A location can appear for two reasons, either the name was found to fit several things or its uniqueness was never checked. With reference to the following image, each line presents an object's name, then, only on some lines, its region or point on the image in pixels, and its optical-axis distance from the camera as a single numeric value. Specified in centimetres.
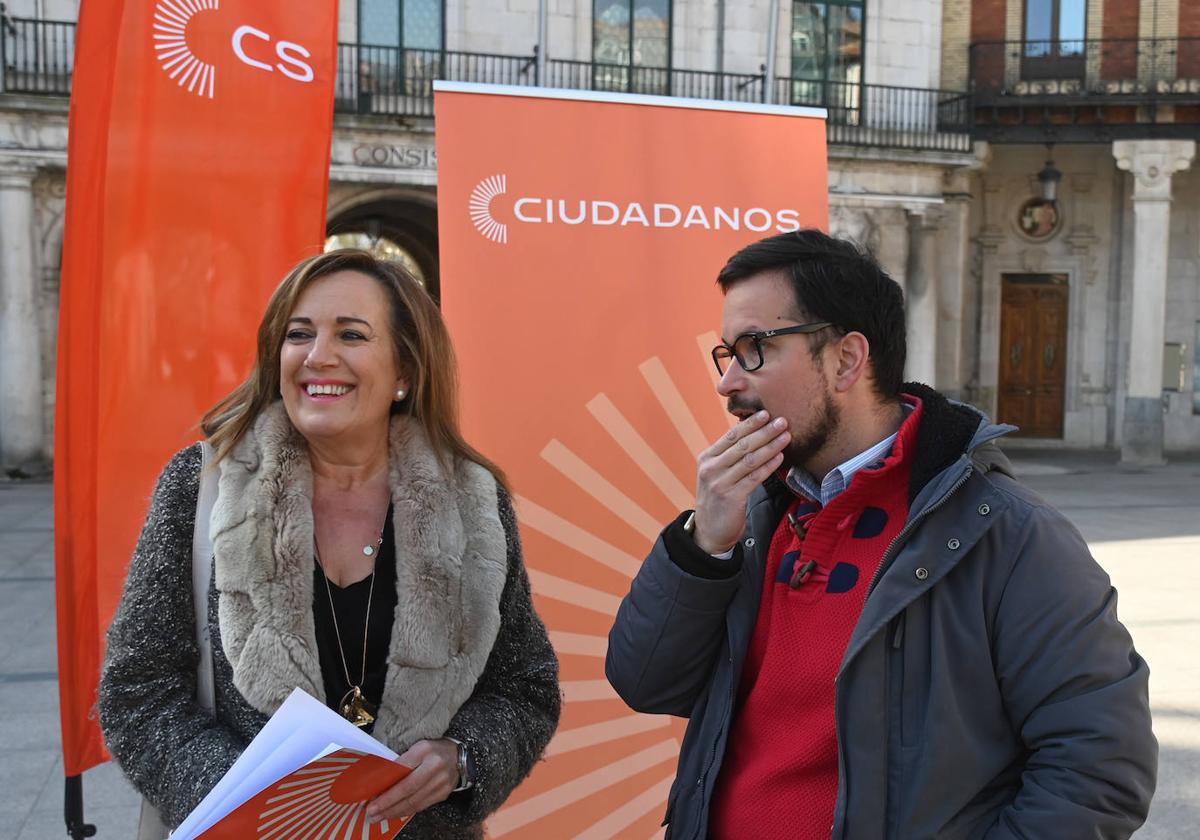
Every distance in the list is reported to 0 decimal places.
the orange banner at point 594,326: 296
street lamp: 1847
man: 162
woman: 198
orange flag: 282
